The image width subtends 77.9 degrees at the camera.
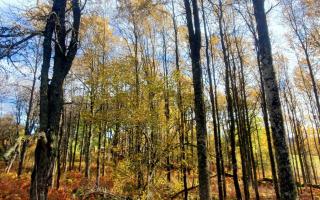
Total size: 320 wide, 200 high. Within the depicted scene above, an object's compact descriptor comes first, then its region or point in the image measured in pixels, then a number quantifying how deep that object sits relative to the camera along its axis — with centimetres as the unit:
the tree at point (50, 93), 316
